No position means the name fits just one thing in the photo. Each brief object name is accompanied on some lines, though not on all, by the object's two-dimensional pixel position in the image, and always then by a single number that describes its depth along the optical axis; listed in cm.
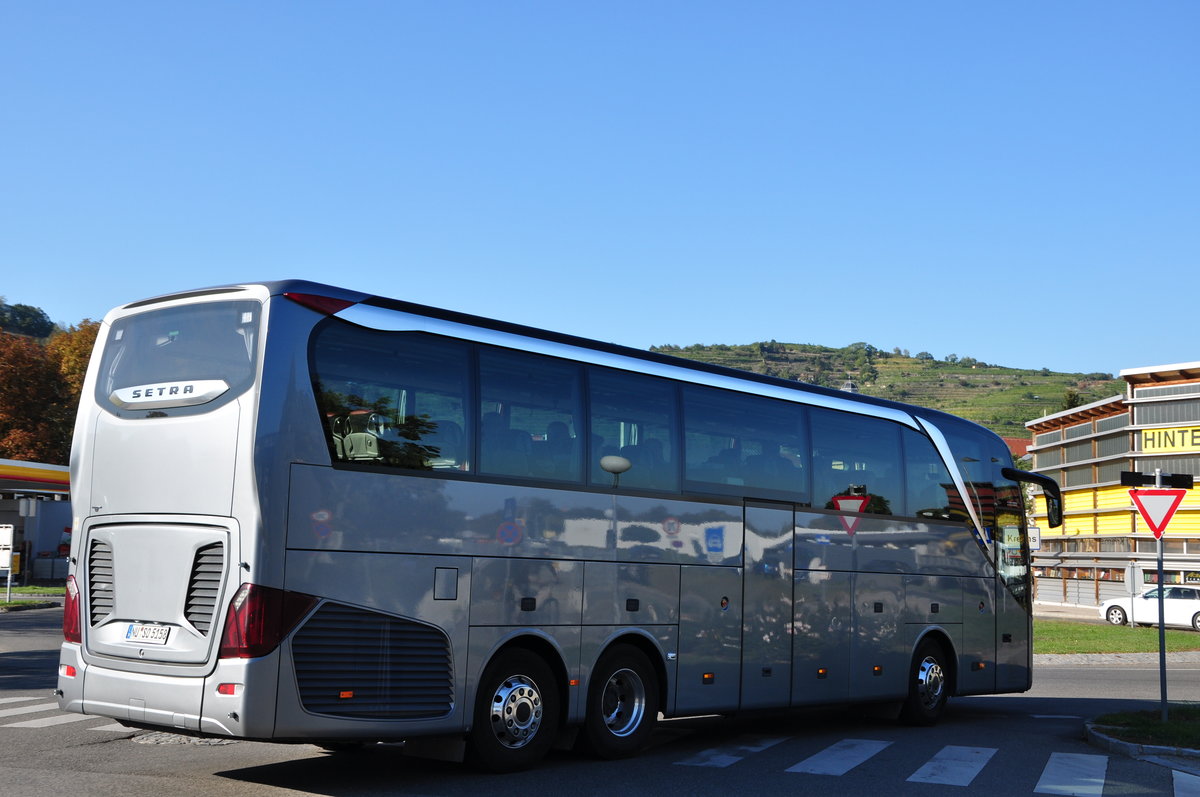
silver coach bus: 873
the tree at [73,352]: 6538
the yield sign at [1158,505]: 1530
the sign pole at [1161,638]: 1401
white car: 4369
